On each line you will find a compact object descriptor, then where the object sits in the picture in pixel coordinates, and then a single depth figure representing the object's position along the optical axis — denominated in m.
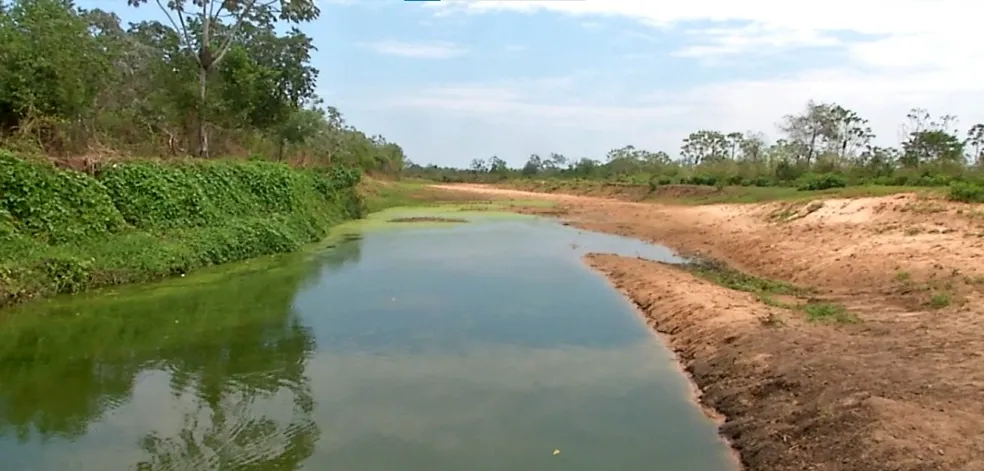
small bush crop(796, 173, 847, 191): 31.92
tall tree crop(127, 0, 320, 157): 25.75
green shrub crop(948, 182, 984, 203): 18.00
